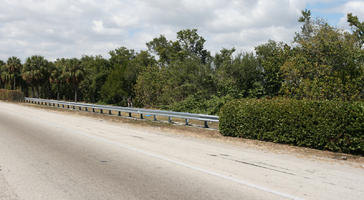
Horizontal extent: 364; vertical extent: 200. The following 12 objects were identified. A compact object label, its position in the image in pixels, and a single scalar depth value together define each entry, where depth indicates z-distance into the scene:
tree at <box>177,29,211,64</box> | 61.44
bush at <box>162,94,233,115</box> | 25.64
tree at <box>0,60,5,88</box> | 70.61
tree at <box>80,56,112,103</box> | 74.75
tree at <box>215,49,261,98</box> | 27.06
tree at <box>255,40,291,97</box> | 24.80
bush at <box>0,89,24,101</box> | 52.50
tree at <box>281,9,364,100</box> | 17.55
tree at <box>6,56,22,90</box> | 68.12
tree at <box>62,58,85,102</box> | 61.50
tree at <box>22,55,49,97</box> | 62.01
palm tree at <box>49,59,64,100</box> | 66.04
